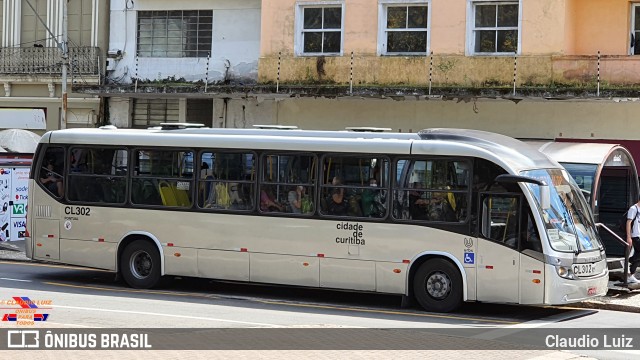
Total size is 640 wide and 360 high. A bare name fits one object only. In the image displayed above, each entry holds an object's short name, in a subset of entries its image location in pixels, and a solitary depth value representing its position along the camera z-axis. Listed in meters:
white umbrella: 29.36
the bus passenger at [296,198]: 17.62
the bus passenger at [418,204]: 16.61
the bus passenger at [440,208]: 16.39
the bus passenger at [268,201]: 17.84
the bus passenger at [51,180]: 19.83
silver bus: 15.96
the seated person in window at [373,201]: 16.94
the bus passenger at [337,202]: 17.23
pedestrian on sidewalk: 18.55
